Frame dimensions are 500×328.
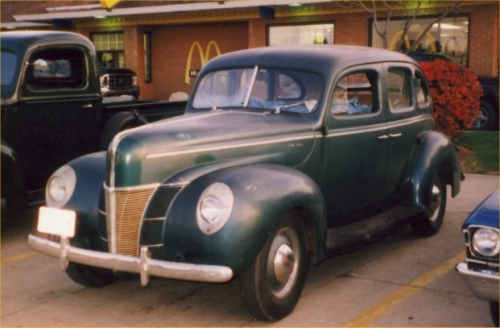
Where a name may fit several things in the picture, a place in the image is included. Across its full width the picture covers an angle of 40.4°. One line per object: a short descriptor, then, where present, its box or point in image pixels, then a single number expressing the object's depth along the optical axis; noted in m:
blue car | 3.67
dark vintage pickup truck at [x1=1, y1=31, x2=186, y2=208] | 6.50
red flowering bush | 10.81
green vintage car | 4.09
